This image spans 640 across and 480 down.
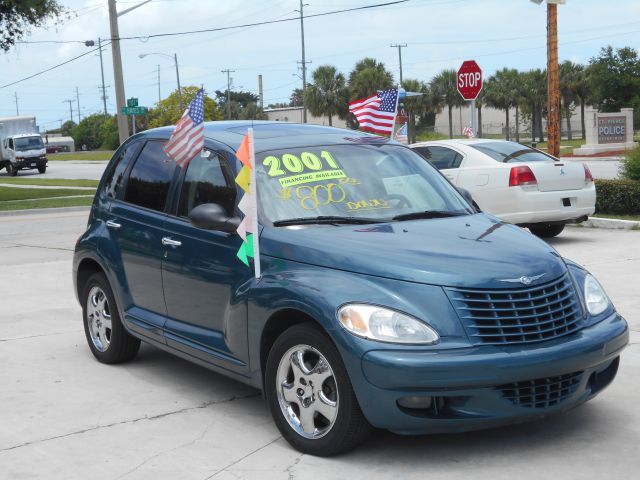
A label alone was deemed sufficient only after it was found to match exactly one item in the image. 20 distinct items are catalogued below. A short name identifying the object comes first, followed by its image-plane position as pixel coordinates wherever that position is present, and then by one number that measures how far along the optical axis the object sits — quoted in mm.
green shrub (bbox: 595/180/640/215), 16359
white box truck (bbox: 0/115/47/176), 51188
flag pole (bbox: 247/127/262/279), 5273
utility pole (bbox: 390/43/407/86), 89212
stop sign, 18797
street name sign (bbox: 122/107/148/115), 30047
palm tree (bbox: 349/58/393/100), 79125
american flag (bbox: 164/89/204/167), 6023
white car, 13031
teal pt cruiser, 4551
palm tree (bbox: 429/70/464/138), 84500
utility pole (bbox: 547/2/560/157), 20078
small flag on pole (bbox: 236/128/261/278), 5301
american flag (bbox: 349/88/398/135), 13602
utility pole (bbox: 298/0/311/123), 65438
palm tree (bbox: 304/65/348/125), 81938
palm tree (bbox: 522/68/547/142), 80875
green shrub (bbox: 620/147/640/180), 17438
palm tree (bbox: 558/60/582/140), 77375
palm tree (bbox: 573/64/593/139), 76188
